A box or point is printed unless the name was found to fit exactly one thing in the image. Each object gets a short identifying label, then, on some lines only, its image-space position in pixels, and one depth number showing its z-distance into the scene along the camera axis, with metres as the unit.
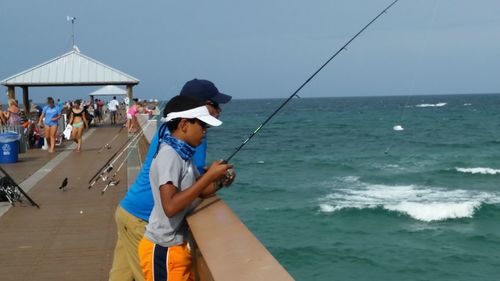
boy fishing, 3.09
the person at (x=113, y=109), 32.94
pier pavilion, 24.70
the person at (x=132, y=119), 22.12
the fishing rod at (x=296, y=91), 4.72
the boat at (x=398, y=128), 76.19
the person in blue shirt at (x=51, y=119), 17.94
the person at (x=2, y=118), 18.92
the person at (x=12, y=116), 19.00
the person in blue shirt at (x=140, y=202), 3.58
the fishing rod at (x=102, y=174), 11.56
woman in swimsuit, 17.70
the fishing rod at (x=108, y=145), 18.52
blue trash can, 15.60
